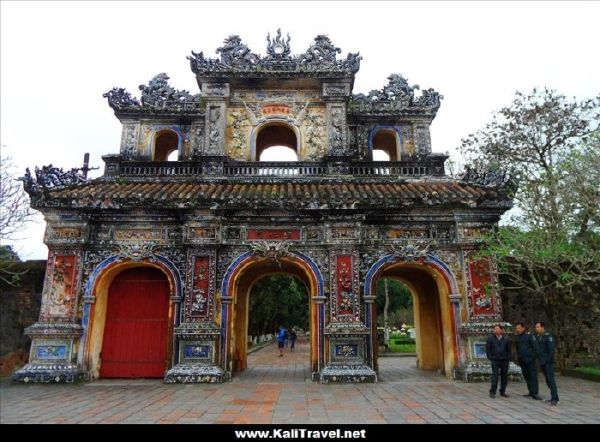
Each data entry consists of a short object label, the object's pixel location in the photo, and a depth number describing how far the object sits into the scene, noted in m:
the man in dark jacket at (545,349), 8.01
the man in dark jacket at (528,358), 8.12
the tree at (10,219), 11.76
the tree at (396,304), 35.44
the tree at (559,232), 9.30
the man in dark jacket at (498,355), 8.30
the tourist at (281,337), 20.60
